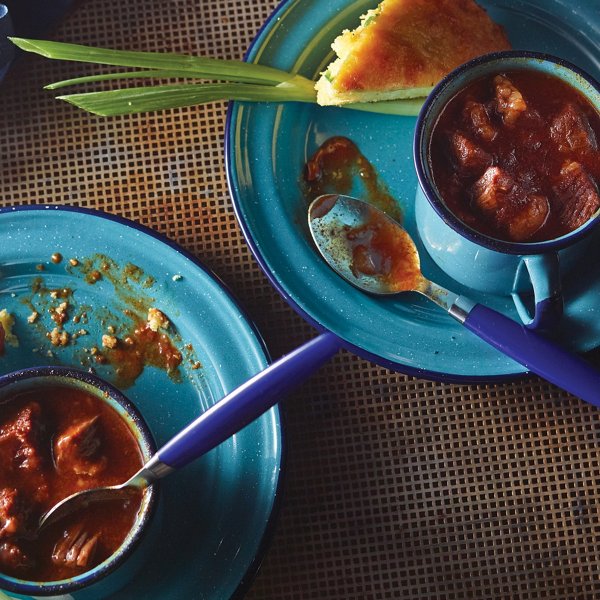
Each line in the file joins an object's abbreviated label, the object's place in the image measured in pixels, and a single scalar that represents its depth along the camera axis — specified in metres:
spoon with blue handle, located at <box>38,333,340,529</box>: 0.55
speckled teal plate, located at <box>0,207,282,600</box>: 0.59
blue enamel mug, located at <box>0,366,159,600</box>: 0.54
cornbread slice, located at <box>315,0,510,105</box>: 0.61
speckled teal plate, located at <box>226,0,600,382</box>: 0.60
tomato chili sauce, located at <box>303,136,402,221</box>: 0.63
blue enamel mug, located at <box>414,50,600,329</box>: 0.55
